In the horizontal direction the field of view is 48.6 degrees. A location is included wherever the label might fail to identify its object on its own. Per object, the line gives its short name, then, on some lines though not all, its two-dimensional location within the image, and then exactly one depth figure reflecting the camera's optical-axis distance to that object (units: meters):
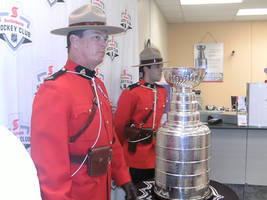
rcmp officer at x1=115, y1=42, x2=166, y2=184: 1.99
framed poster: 6.48
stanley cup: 1.25
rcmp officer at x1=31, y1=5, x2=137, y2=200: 1.02
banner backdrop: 1.07
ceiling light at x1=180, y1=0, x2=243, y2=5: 4.70
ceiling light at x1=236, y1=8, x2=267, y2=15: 5.39
